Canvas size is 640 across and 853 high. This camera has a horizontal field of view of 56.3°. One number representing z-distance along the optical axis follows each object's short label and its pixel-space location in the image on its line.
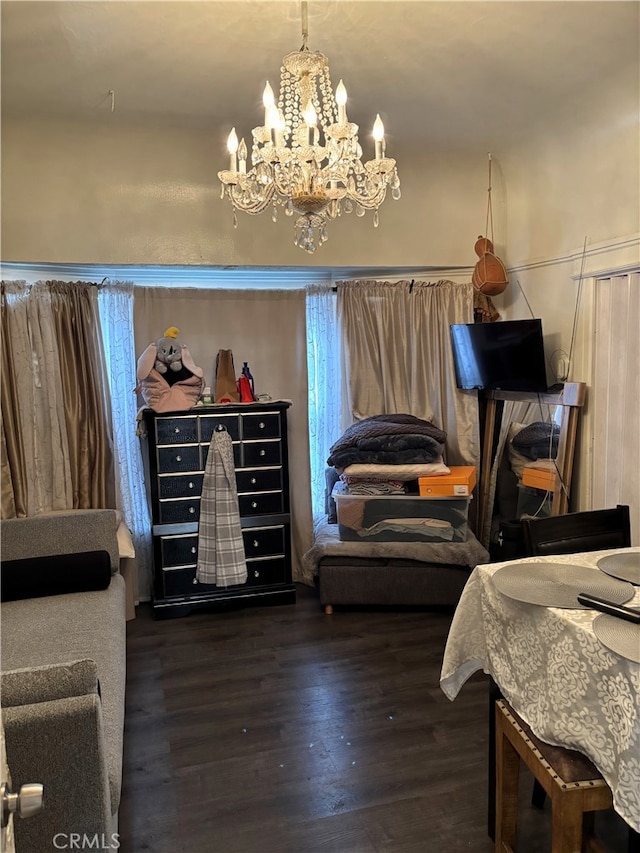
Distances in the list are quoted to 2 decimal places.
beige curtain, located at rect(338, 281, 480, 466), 4.04
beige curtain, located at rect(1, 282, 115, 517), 3.45
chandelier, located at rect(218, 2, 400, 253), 2.00
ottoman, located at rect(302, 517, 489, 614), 3.59
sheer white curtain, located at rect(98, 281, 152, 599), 3.74
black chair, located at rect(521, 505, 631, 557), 2.16
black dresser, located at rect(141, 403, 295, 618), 3.56
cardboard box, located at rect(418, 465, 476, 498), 3.59
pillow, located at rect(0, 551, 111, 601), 2.84
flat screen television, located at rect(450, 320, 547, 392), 3.39
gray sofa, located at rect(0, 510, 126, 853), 1.37
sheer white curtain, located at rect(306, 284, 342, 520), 4.10
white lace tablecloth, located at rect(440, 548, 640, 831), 1.35
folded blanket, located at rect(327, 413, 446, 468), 3.70
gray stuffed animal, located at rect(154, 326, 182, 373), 3.57
